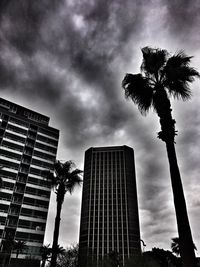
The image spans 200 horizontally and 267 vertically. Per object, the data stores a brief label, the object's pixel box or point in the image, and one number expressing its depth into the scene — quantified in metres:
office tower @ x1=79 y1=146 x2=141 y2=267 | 125.88
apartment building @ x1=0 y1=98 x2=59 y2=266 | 53.74
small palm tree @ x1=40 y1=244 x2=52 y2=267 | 52.99
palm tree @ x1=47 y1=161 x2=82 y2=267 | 23.19
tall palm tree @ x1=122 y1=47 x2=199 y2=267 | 10.56
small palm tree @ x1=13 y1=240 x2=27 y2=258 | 48.00
